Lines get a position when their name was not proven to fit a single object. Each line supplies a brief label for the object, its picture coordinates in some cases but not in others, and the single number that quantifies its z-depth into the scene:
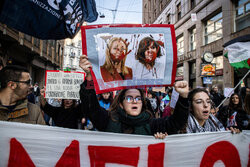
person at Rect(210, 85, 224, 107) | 6.90
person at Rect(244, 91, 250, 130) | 3.31
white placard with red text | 1.70
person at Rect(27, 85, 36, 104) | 5.21
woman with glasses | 1.77
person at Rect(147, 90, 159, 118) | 5.31
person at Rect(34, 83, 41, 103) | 10.03
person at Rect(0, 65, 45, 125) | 1.88
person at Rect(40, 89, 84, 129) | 2.93
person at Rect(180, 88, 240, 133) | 2.08
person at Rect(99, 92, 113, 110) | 3.93
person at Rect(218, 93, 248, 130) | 3.25
